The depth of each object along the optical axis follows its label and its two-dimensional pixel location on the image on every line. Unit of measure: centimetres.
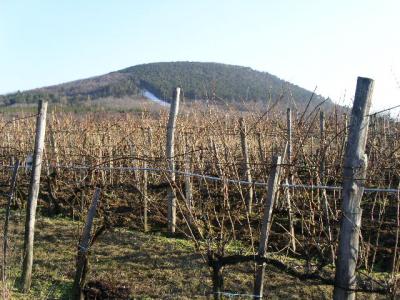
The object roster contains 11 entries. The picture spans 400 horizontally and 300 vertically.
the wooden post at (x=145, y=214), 579
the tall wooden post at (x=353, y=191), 228
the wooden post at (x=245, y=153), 616
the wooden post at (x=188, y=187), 506
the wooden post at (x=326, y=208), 336
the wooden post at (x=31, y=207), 399
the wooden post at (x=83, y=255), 357
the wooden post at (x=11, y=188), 347
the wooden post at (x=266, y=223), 296
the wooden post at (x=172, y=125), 541
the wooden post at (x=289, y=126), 422
